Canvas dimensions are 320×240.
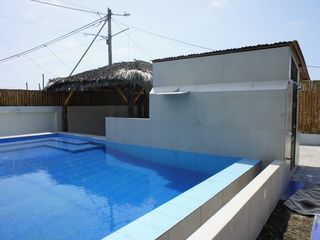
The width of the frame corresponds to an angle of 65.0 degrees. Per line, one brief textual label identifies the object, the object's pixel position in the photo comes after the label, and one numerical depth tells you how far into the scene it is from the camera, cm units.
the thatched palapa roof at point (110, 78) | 1442
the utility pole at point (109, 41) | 2318
